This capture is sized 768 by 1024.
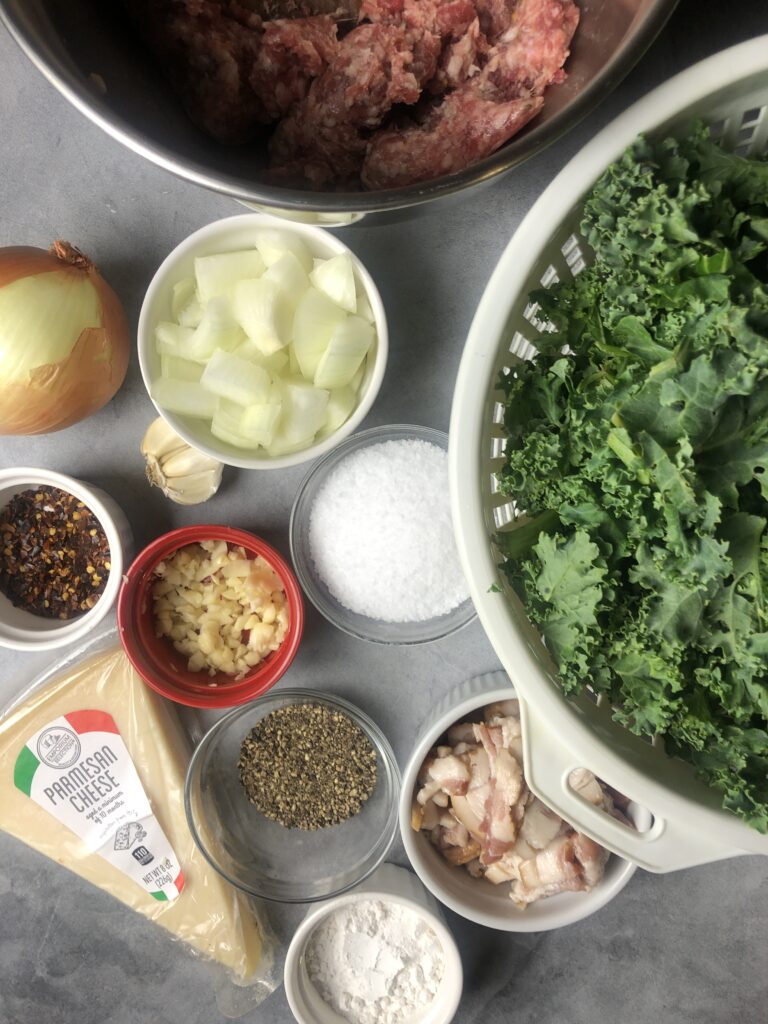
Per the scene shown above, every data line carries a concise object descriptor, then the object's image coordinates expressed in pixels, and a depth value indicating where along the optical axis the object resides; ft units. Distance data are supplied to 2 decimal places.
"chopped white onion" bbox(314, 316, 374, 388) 1.17
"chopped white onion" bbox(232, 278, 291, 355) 1.17
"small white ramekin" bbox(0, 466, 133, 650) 1.28
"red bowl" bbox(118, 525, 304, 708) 1.29
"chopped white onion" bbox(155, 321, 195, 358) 1.21
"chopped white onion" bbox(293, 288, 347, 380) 1.18
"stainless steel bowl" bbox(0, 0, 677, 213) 0.88
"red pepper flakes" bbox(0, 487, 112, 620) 1.34
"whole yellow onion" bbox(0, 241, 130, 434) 1.16
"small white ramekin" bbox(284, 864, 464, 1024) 1.35
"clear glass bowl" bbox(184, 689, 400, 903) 1.42
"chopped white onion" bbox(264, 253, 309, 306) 1.17
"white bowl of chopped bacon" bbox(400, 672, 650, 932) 1.34
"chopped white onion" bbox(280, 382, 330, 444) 1.19
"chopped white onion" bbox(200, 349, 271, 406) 1.17
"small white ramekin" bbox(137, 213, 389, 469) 1.20
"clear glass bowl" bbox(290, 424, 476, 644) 1.35
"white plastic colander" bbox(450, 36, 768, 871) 0.94
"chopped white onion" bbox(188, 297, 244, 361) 1.18
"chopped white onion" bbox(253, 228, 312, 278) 1.19
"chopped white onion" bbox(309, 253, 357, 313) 1.17
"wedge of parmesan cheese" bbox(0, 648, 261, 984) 1.40
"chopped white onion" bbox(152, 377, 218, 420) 1.19
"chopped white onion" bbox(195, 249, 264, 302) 1.18
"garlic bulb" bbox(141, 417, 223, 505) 1.29
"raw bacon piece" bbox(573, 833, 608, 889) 1.35
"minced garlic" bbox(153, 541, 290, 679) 1.32
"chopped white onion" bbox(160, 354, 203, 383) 1.22
